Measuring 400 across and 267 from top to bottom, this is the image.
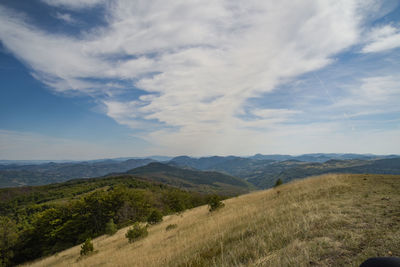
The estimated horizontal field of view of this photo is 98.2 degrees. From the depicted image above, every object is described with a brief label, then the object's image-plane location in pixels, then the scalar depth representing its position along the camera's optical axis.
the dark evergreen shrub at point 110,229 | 28.49
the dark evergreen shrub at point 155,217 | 21.89
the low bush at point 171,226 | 13.77
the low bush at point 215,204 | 16.61
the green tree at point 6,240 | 43.75
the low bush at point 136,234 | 14.21
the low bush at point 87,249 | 14.34
